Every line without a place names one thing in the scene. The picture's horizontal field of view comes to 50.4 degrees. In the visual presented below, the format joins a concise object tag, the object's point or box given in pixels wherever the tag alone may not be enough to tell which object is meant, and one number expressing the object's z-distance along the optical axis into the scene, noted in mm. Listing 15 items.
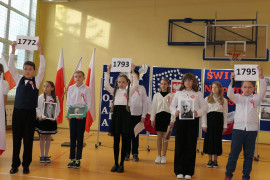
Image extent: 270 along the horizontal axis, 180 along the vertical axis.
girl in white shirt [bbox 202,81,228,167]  4793
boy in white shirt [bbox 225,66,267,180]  3557
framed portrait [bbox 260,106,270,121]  6273
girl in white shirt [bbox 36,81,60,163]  4367
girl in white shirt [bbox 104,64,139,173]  3982
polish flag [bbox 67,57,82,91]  6293
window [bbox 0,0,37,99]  8314
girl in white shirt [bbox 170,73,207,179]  3824
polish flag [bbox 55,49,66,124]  6105
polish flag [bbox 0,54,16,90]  5637
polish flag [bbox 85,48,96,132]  5883
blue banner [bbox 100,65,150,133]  6436
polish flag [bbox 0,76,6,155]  4062
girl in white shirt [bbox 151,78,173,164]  4930
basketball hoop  8156
